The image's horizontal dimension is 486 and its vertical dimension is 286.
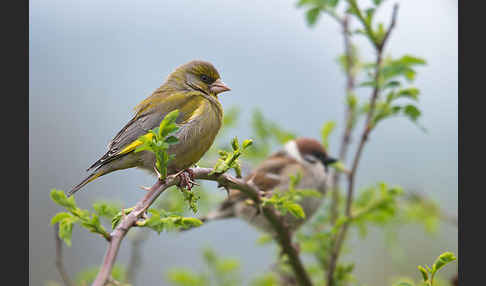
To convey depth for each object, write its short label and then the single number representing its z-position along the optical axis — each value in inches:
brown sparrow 257.9
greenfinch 159.9
